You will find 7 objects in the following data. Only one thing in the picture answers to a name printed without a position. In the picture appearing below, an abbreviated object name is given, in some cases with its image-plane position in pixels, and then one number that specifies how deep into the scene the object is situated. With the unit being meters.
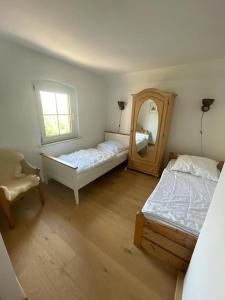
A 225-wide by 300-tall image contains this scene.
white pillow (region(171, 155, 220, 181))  2.03
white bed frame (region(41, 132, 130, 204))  1.98
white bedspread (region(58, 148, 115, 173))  2.16
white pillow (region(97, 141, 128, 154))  2.92
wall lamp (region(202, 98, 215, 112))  2.18
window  2.30
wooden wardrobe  2.46
